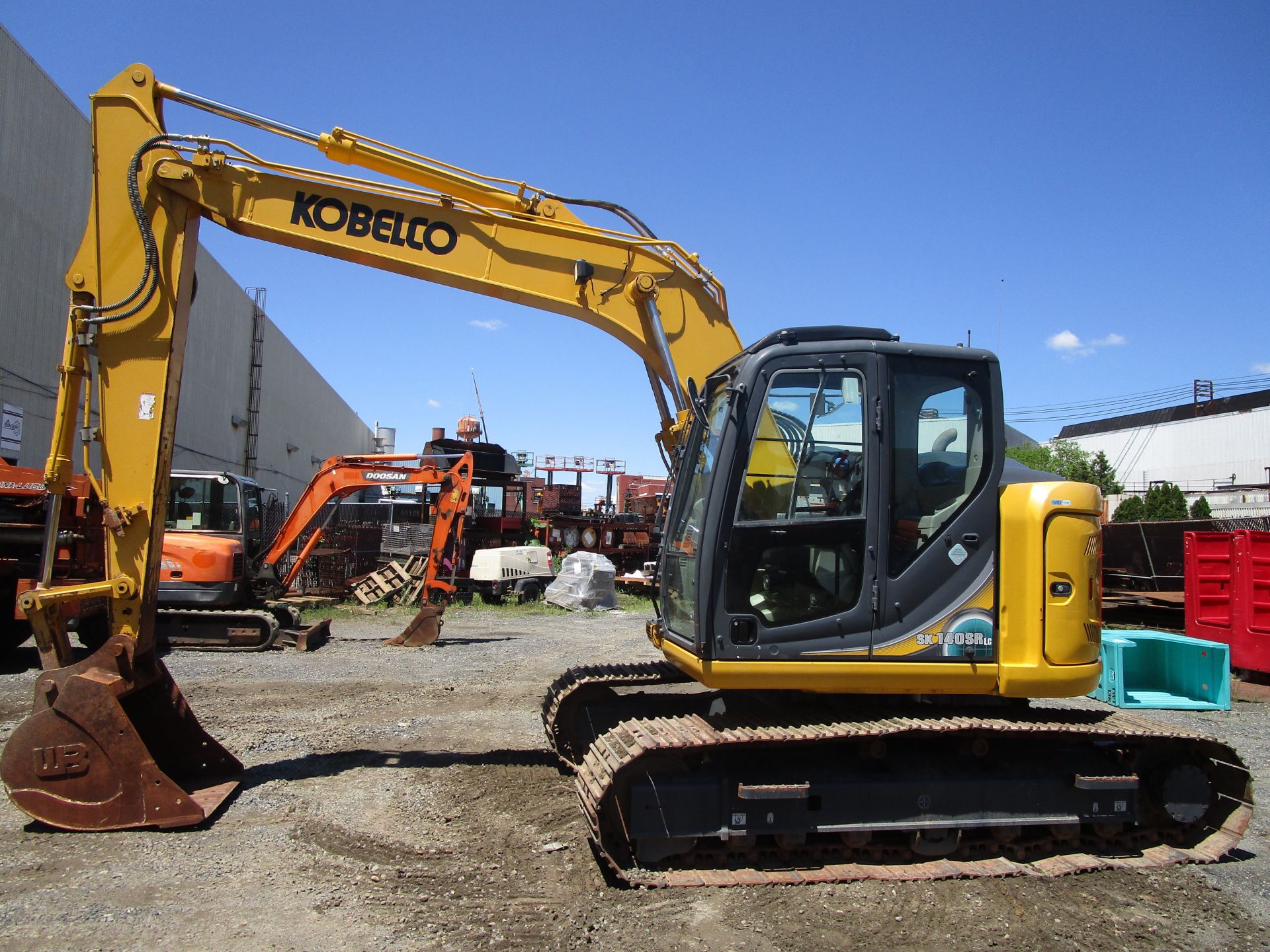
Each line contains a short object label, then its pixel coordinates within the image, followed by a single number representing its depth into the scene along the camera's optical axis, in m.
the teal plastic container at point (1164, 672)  9.58
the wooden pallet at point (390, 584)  19.23
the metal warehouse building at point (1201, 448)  47.59
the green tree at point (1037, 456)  44.81
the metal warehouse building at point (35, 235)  16.09
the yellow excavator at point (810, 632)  4.92
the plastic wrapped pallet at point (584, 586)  19.91
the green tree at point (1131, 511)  32.47
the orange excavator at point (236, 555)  12.81
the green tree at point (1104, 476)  48.00
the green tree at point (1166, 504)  30.89
